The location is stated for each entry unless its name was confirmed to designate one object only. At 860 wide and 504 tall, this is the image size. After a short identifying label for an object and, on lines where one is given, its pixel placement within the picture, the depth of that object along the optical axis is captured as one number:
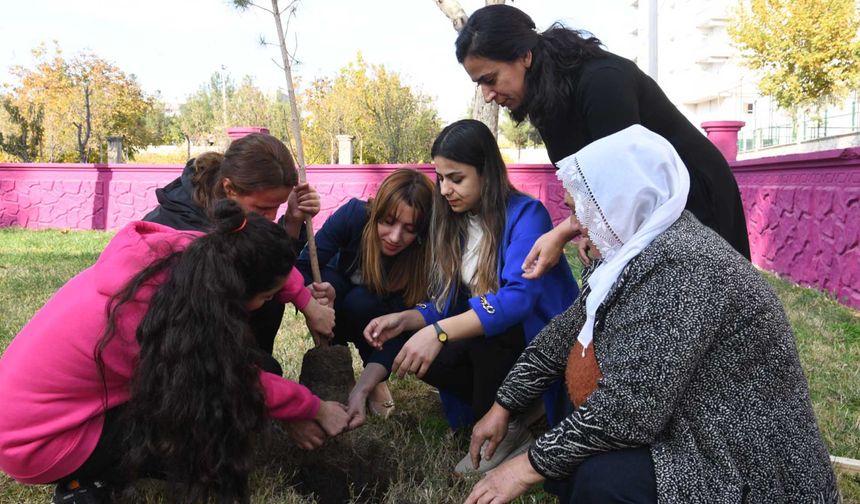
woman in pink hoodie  1.90
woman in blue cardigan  2.53
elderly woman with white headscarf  1.55
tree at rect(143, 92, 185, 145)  30.90
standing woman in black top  2.28
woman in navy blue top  2.82
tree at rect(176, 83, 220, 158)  25.47
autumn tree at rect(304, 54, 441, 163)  16.45
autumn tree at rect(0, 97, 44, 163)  18.73
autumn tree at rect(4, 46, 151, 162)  19.87
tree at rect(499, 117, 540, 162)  35.47
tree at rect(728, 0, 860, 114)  22.77
